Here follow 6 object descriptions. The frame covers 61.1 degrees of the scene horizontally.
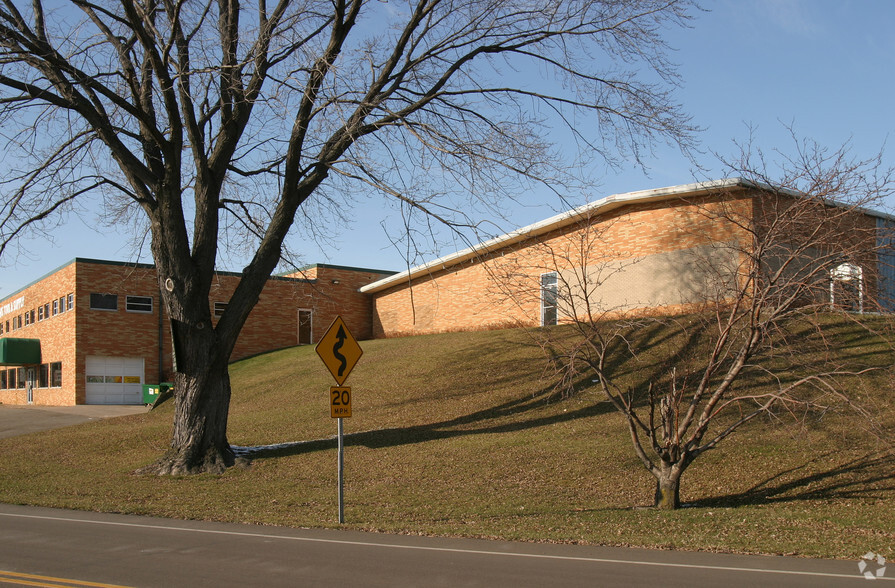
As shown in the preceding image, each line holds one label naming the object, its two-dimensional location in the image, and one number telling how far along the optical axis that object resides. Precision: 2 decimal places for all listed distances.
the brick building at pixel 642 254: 22.81
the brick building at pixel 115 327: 37.03
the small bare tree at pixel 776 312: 10.77
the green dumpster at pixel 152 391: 35.41
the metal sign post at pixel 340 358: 10.88
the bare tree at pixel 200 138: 14.26
